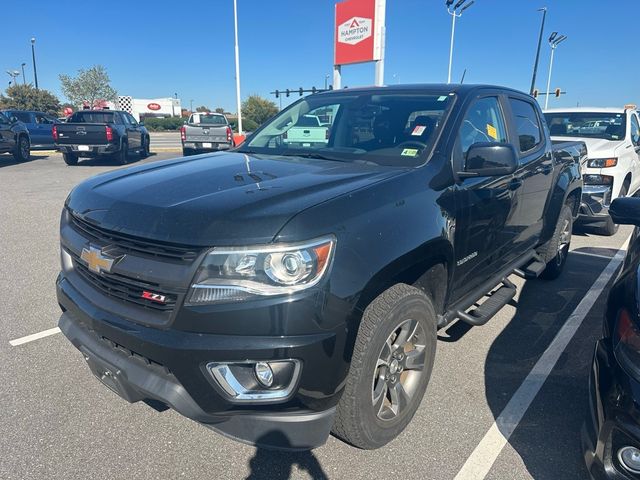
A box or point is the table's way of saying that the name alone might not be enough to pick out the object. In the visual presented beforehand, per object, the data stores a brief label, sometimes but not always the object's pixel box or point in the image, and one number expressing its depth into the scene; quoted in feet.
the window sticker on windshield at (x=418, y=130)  9.51
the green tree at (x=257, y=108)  206.62
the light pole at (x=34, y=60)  152.97
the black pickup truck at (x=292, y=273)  5.95
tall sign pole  91.40
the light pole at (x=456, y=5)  103.19
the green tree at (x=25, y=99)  167.73
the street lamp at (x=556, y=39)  131.12
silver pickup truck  56.29
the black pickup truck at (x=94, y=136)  46.50
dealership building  225.76
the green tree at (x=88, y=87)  162.50
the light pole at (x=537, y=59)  93.35
